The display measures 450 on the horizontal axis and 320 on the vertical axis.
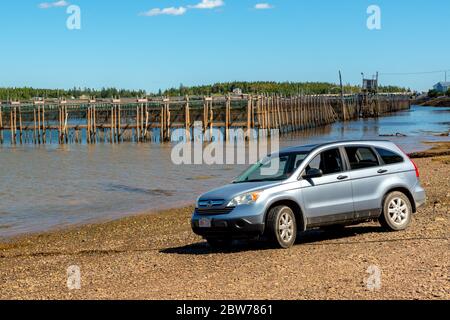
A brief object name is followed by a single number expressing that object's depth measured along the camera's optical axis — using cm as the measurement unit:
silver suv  1102
